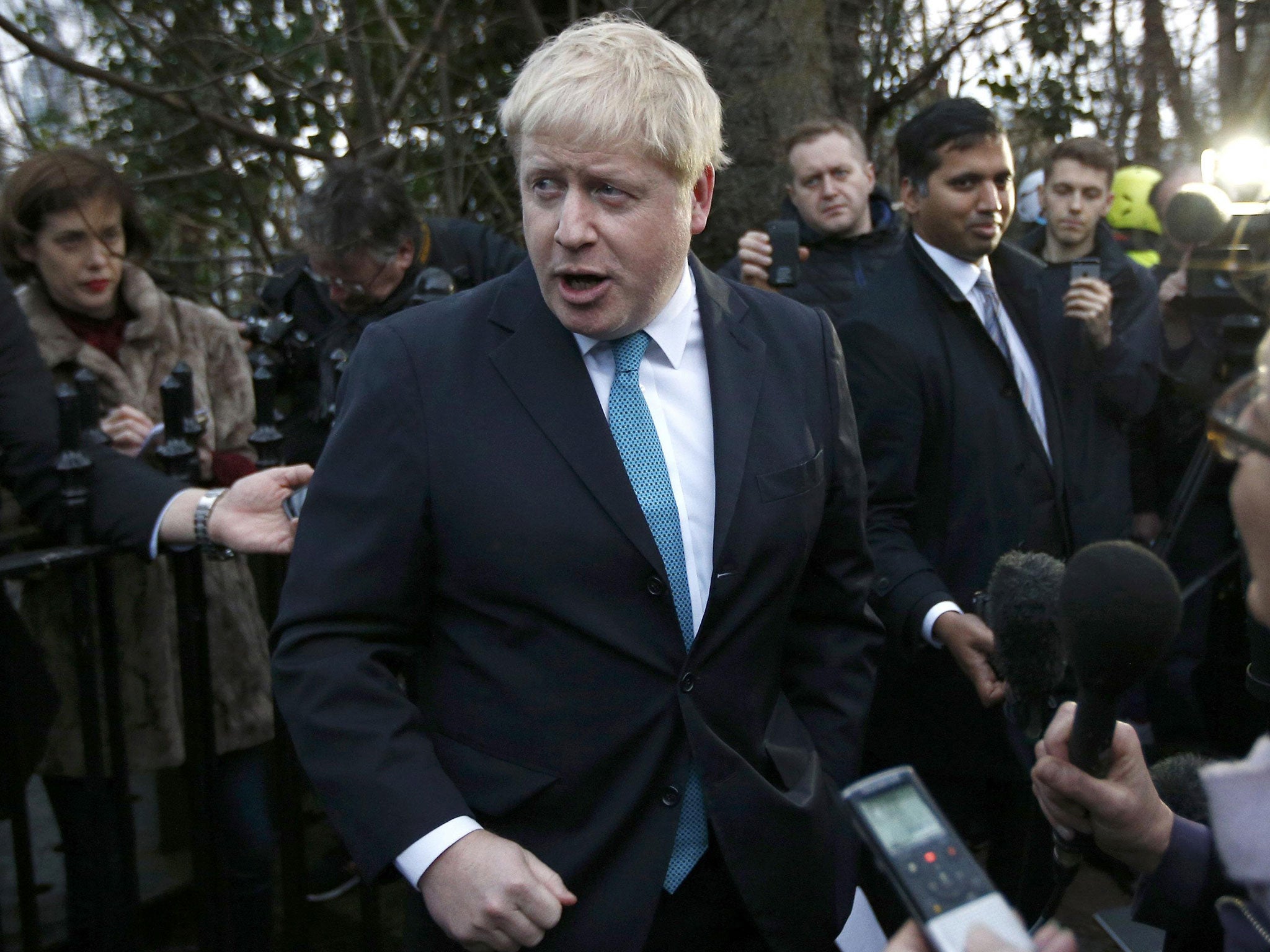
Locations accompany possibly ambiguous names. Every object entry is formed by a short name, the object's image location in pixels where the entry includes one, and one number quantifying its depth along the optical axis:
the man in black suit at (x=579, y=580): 1.84
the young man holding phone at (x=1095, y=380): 3.21
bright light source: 2.64
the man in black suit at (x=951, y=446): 3.06
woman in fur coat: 3.04
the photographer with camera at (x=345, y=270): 3.75
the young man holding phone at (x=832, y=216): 4.30
